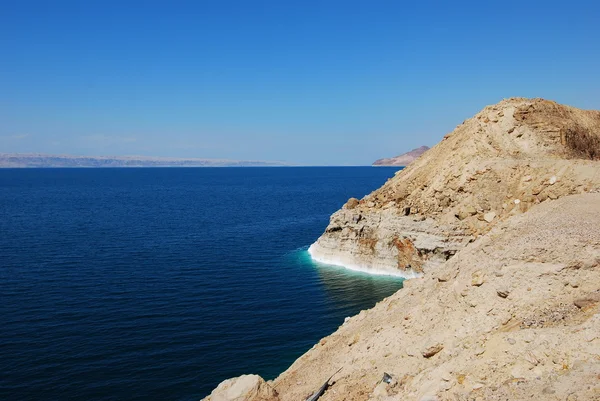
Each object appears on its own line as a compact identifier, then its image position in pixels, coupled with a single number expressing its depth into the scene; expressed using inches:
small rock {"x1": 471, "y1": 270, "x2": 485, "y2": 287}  829.2
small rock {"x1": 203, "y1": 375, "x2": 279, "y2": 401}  806.6
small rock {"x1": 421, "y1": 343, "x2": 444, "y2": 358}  753.6
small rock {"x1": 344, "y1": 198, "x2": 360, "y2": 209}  2473.3
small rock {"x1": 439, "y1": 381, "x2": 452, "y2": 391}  597.8
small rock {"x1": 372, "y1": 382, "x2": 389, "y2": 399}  695.3
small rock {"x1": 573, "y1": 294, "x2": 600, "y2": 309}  657.6
